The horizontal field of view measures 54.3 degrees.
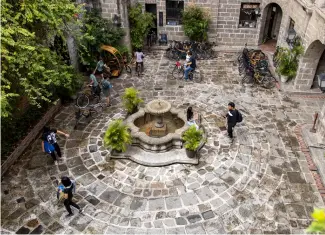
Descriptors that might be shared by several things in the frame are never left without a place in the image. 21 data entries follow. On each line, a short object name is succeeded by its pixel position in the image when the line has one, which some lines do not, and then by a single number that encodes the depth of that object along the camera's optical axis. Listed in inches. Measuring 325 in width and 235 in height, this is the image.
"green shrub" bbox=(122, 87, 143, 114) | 481.7
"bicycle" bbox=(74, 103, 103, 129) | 495.8
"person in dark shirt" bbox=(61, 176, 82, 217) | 329.1
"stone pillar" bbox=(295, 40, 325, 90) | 539.9
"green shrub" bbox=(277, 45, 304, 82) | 582.2
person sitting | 457.9
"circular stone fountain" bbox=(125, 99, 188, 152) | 426.3
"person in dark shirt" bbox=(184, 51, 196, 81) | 606.1
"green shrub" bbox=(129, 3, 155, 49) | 687.7
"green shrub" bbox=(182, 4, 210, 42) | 707.4
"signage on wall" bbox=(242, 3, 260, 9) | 713.0
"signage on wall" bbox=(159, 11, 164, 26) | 731.9
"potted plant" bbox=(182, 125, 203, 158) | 397.4
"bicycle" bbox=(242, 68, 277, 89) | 602.9
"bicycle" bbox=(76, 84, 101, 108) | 533.6
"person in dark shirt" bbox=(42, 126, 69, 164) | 394.6
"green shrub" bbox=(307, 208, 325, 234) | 118.9
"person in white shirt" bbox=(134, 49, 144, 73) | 626.5
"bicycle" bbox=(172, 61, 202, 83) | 622.4
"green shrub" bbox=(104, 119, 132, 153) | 398.9
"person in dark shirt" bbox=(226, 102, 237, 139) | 439.5
